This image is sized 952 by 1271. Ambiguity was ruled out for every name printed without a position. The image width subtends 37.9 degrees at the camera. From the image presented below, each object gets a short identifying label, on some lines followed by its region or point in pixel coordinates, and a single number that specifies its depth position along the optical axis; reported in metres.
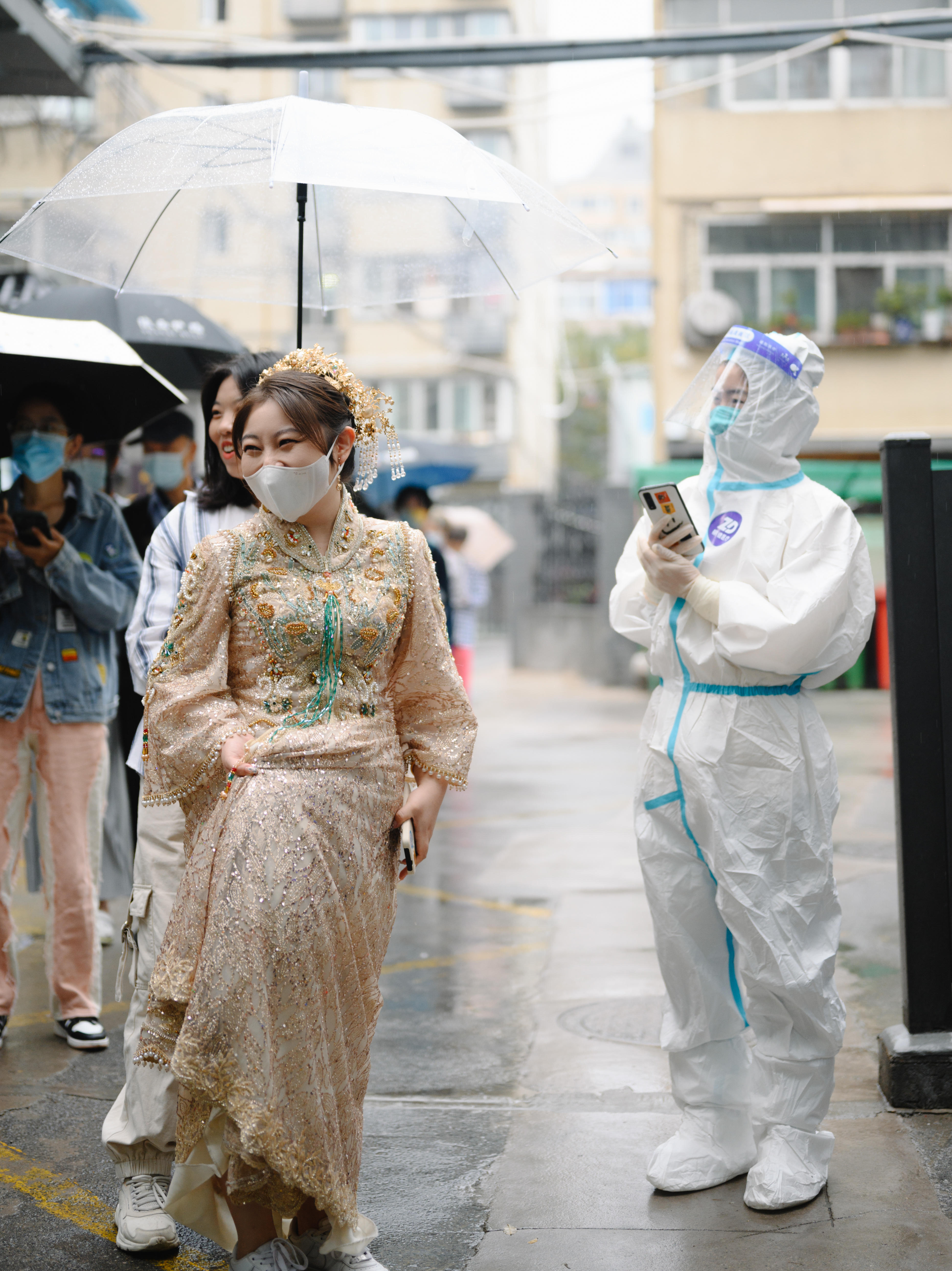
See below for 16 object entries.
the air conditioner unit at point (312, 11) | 32.41
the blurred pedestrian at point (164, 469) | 5.21
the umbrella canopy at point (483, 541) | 18.55
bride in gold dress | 2.64
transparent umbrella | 3.38
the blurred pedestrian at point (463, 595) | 12.49
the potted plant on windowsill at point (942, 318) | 17.61
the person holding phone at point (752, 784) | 3.25
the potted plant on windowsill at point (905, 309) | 17.67
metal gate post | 3.79
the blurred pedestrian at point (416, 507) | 10.87
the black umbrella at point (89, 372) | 4.27
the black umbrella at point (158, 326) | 6.11
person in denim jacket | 4.44
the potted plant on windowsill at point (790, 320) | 17.61
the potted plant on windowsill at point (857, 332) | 17.75
